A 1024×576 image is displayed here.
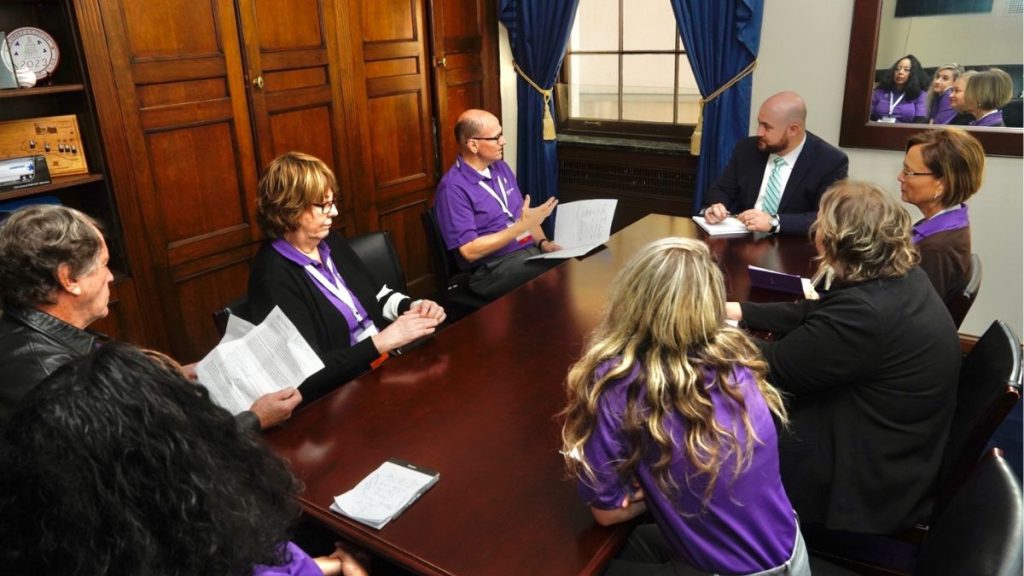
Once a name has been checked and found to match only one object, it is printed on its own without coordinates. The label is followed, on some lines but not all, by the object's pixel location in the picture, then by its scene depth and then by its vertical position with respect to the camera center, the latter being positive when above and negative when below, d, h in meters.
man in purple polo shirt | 2.92 -0.65
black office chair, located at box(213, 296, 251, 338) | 1.96 -0.66
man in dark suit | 2.86 -0.50
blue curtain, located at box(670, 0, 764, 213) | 3.62 -0.04
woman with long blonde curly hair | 1.13 -0.58
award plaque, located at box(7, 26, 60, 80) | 2.42 +0.09
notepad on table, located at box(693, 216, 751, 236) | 2.84 -0.69
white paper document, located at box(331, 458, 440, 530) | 1.26 -0.76
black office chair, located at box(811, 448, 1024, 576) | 1.02 -0.72
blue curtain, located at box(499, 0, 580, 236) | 4.17 -0.02
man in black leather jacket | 1.42 -0.45
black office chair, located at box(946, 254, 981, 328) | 2.05 -0.72
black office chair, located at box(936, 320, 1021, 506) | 1.48 -0.77
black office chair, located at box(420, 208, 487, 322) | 2.91 -0.88
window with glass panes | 4.11 -0.10
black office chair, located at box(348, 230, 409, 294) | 2.49 -0.66
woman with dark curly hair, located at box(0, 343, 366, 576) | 0.79 -0.45
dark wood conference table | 1.19 -0.76
